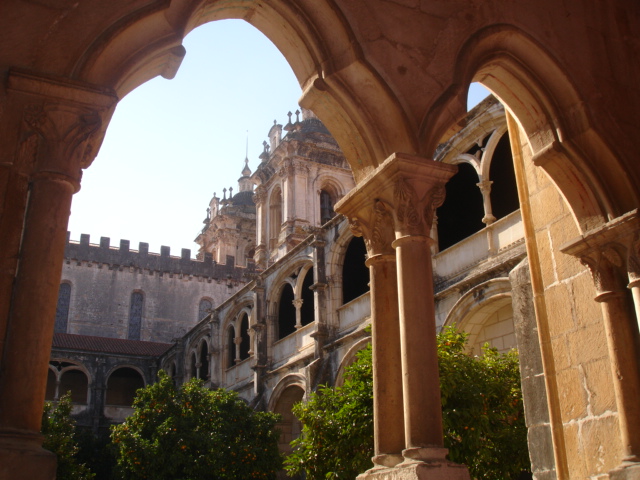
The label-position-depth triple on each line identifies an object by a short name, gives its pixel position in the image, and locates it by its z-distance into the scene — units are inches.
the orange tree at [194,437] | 650.2
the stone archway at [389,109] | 142.2
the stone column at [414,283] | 160.2
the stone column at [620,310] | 184.5
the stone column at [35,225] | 125.7
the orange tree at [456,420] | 358.0
